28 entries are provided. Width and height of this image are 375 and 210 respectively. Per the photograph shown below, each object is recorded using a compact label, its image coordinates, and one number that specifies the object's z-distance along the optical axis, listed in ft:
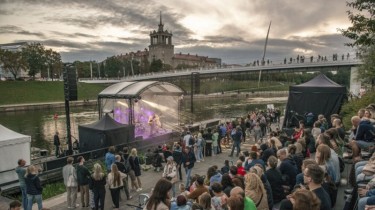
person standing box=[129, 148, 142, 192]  32.63
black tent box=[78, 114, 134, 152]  49.49
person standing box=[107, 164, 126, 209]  26.81
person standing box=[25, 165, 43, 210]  25.95
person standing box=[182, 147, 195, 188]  33.79
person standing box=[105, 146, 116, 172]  32.68
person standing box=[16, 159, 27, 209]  27.23
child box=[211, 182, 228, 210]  16.05
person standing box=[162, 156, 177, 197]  29.04
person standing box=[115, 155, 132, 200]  29.59
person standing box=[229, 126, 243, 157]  47.26
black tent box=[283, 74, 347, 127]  52.29
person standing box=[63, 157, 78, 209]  28.94
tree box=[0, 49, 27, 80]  260.62
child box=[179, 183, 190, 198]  21.63
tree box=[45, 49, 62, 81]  307.58
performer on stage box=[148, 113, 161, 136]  68.18
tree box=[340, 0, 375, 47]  42.47
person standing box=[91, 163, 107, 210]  26.45
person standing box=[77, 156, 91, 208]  28.22
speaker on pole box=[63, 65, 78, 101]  48.21
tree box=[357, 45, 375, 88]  61.15
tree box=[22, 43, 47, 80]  288.51
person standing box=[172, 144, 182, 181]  35.65
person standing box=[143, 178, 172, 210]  13.51
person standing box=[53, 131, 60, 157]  56.10
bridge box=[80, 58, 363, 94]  145.18
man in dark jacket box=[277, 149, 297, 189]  20.24
